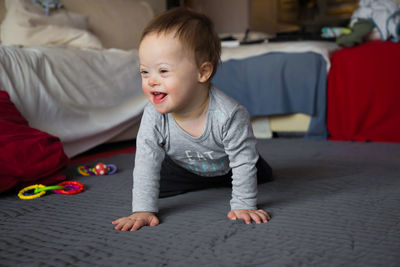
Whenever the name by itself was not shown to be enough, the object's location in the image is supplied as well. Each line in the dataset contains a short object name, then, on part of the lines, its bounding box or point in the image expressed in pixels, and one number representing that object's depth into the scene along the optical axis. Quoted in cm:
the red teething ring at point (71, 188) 114
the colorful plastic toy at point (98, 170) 136
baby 82
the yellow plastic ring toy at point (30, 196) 109
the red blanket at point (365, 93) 183
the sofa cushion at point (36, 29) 183
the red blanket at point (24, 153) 111
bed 154
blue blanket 196
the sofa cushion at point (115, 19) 228
